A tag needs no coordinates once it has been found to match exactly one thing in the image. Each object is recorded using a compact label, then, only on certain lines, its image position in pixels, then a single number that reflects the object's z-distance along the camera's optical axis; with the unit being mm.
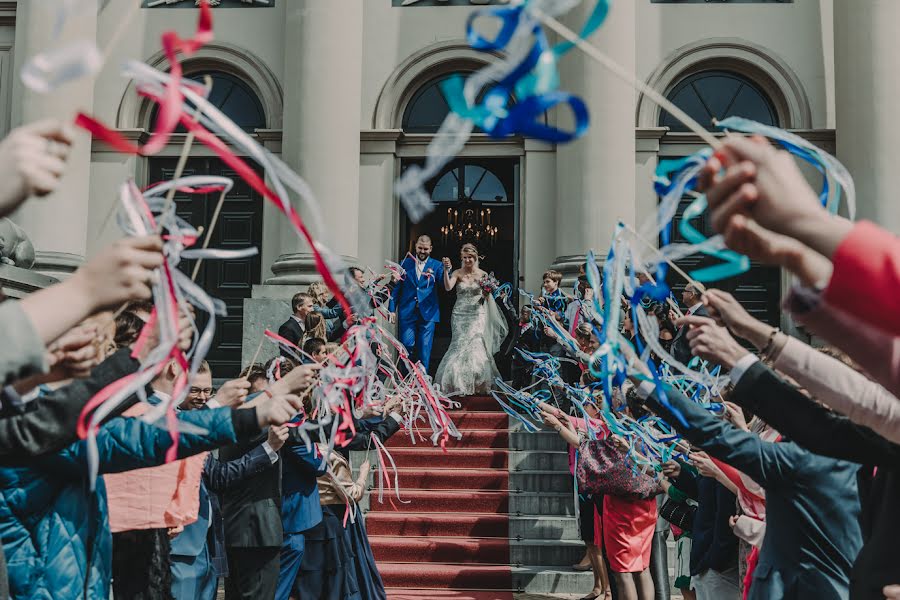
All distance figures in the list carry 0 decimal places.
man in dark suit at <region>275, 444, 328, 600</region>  7262
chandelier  17797
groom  14773
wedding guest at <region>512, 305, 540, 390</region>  13445
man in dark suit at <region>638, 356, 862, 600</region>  4305
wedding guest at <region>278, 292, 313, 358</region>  10770
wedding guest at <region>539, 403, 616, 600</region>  8859
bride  14445
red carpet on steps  10656
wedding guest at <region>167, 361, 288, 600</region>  5691
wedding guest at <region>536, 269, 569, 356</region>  13047
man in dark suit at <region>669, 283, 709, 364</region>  10164
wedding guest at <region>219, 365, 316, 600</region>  6863
